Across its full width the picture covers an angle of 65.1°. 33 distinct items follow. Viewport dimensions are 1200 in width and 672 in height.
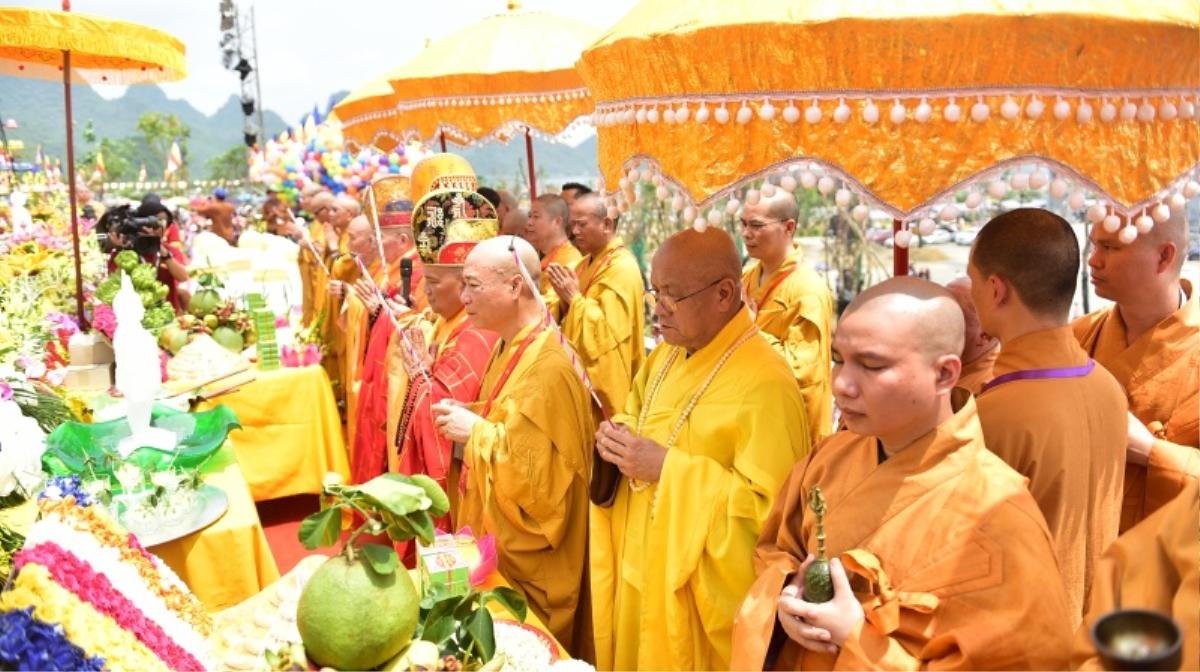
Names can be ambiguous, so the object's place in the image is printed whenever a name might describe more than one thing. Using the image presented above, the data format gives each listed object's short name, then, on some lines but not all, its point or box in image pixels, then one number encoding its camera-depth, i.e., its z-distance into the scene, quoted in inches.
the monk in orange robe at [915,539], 69.9
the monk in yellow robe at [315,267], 301.6
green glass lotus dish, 120.1
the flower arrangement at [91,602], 63.2
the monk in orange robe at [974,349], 103.7
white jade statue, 123.3
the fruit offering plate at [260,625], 80.9
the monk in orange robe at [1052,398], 83.0
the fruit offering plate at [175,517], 113.3
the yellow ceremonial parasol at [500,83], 181.3
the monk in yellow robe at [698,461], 104.6
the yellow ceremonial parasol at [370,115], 241.4
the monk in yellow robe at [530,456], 127.7
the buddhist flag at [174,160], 788.0
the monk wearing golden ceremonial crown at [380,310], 205.6
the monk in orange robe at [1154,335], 101.7
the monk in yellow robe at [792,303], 181.0
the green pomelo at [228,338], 227.9
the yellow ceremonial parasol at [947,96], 66.4
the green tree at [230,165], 1931.6
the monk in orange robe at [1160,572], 54.1
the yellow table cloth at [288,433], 216.1
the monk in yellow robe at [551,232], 233.6
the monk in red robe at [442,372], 154.1
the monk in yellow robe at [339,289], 265.6
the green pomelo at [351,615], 67.1
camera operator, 245.8
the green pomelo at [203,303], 229.5
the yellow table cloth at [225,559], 116.3
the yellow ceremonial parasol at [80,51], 173.5
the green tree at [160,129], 1950.1
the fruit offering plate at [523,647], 80.9
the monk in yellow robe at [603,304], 196.4
